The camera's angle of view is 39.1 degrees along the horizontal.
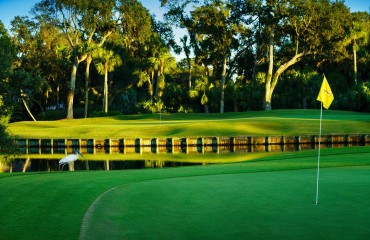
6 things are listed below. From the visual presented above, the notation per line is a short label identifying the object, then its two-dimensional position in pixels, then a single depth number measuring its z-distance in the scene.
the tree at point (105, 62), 67.68
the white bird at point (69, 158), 21.04
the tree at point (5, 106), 15.69
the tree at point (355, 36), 67.50
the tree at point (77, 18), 67.31
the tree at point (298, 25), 65.06
